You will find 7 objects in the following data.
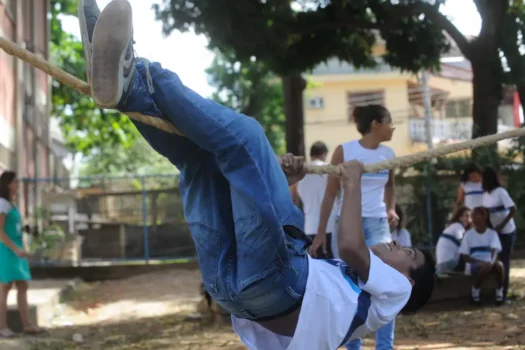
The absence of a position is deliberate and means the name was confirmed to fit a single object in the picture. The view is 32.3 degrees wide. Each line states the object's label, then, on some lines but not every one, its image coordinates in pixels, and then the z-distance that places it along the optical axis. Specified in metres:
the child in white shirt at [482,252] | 9.39
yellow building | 41.25
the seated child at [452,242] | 10.02
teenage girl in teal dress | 8.11
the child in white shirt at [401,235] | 9.55
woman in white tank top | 5.79
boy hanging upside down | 3.51
